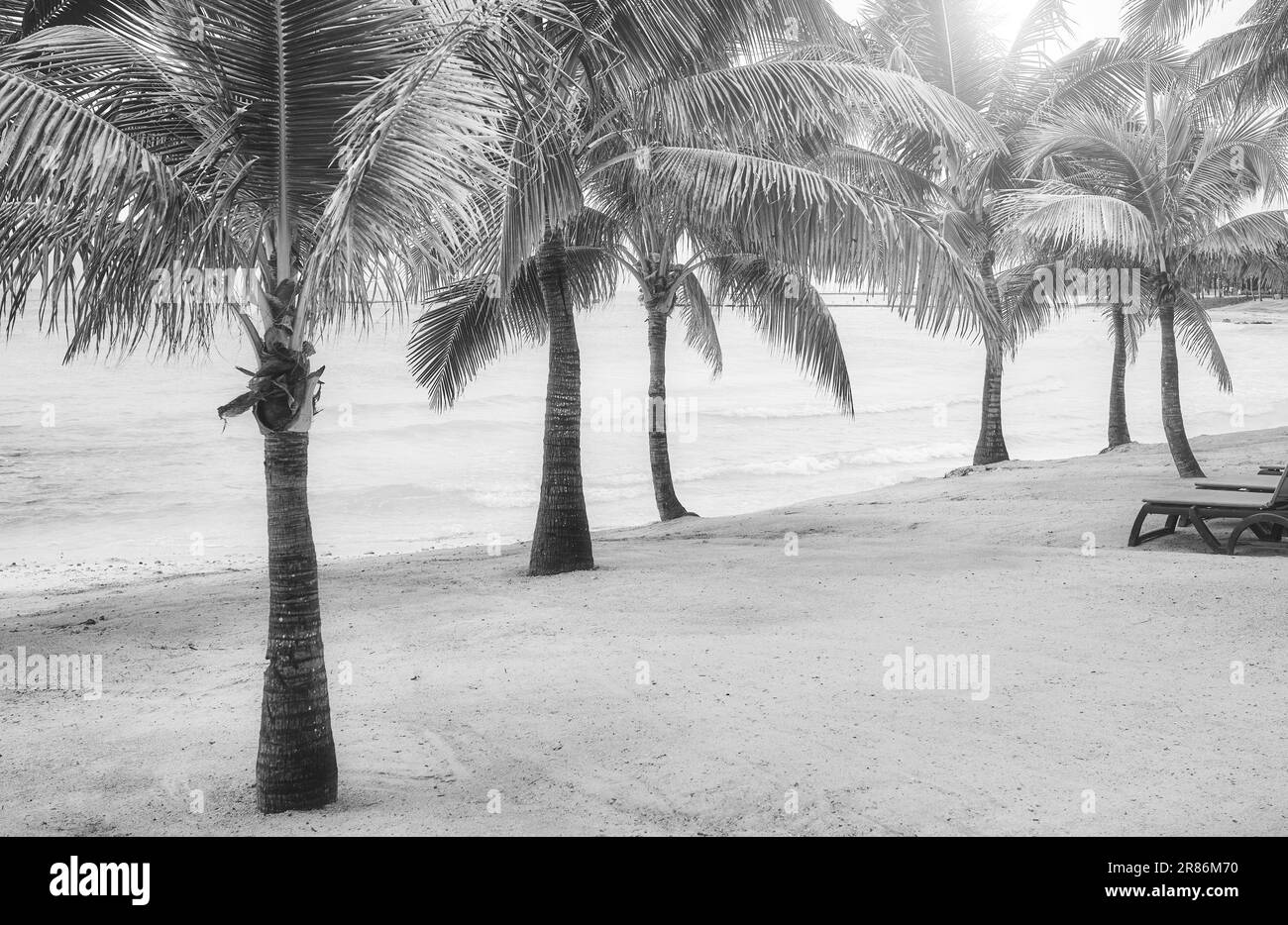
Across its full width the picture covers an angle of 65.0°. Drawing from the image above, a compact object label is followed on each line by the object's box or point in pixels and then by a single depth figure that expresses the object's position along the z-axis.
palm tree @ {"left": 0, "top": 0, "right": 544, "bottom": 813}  3.89
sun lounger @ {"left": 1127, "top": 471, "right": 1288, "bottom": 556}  8.34
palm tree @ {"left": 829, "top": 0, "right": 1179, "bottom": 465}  16.45
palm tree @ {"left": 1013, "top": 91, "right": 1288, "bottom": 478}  11.63
